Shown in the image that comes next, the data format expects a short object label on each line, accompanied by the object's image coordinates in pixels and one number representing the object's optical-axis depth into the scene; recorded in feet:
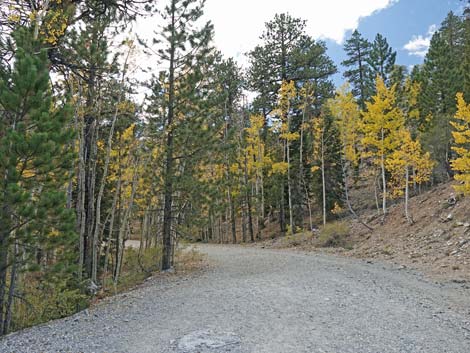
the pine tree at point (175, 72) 37.06
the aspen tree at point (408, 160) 49.98
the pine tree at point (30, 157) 17.38
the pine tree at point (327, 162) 65.62
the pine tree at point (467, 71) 56.94
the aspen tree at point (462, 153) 39.62
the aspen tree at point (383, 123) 55.57
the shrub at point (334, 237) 56.59
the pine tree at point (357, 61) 109.29
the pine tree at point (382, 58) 83.97
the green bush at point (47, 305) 24.58
